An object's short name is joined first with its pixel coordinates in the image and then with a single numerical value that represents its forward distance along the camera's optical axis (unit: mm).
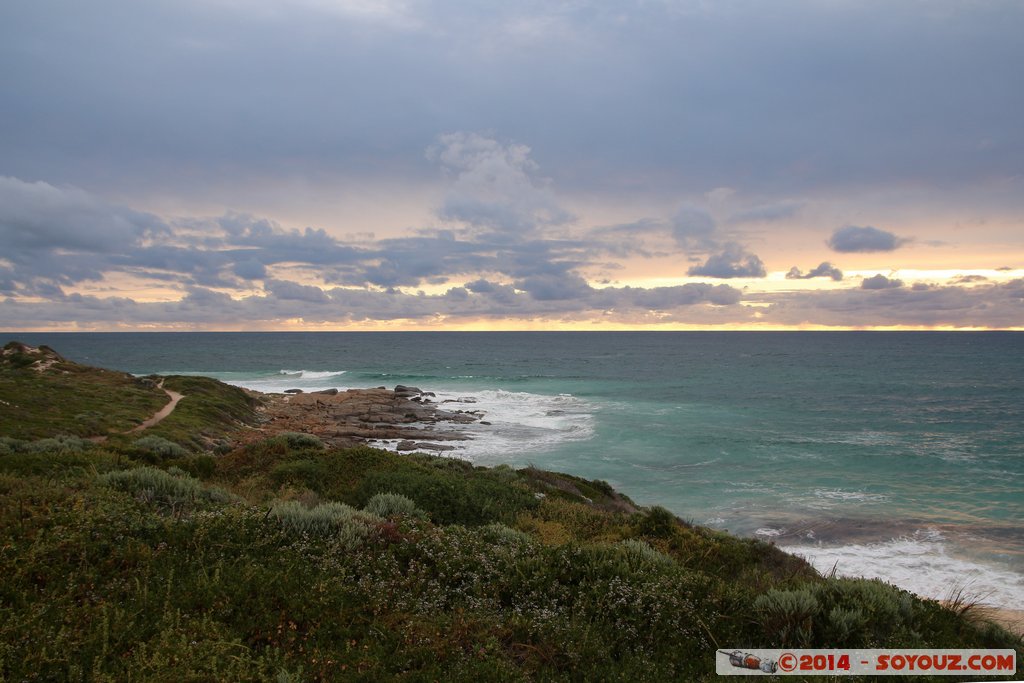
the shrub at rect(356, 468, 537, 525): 11398
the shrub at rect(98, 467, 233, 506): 8312
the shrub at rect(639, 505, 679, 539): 10695
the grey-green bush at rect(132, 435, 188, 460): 16005
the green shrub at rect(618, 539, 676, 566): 7402
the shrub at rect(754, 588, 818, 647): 6125
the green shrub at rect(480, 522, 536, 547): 7980
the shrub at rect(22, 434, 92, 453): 14227
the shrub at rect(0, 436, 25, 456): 13461
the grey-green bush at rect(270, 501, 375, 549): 7168
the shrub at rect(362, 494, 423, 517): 9702
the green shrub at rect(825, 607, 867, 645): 6118
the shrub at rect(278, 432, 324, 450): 18453
